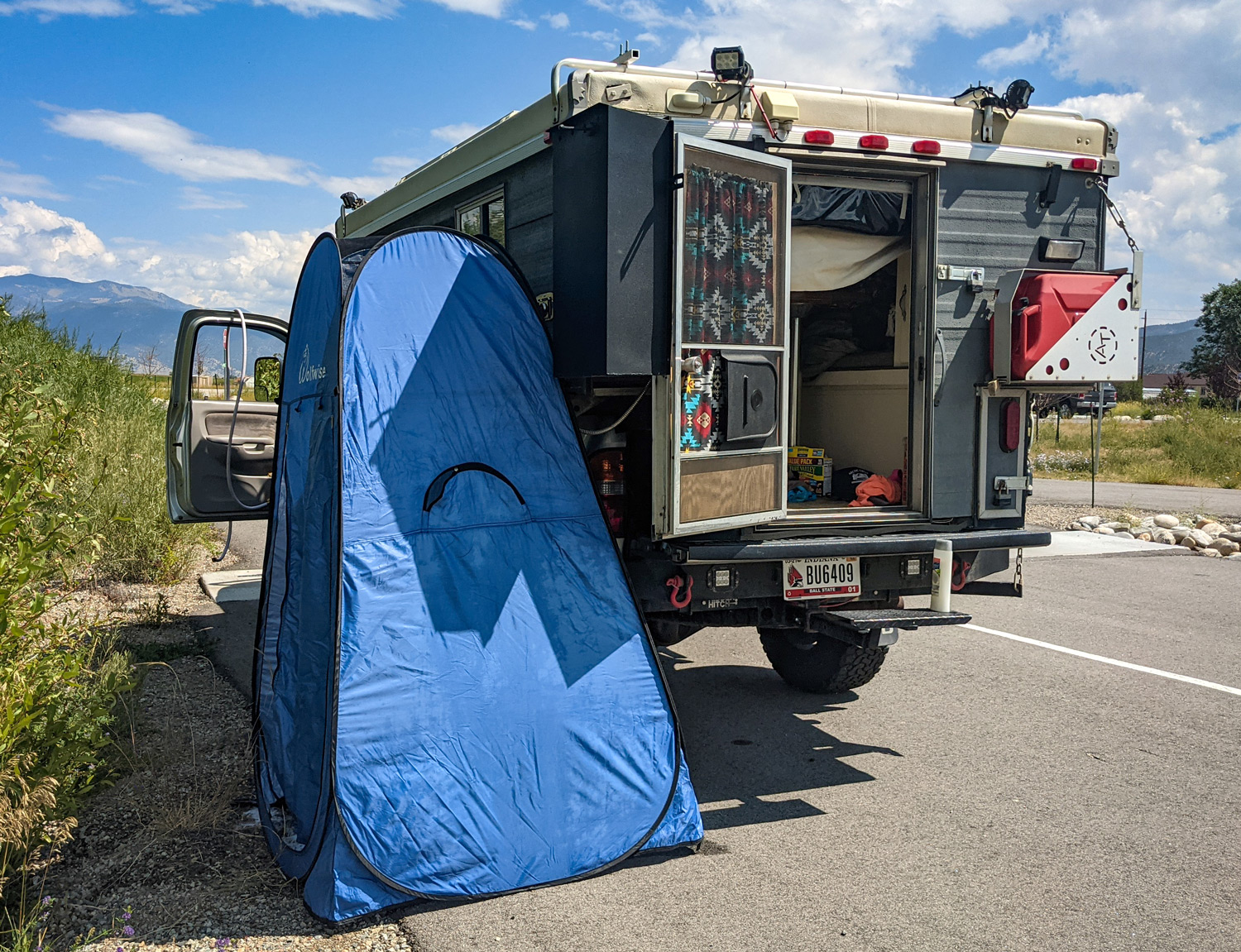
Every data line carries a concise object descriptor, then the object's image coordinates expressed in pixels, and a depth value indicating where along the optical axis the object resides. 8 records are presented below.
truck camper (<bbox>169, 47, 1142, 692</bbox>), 4.16
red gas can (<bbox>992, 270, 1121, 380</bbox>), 4.95
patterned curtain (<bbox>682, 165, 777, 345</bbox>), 4.25
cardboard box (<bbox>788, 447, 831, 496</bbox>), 6.35
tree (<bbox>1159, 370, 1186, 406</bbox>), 35.38
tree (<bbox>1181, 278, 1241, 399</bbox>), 65.00
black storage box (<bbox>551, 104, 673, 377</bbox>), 3.96
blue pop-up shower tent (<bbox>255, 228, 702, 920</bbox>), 3.57
